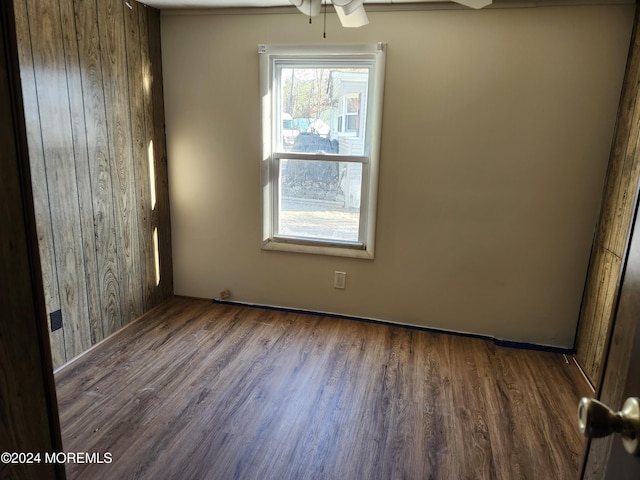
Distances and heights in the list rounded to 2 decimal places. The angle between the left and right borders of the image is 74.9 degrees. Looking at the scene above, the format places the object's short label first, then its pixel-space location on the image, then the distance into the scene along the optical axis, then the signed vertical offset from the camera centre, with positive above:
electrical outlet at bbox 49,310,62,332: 2.43 -1.07
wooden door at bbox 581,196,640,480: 0.67 -0.36
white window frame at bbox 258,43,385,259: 2.89 -0.06
